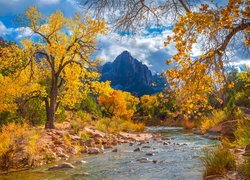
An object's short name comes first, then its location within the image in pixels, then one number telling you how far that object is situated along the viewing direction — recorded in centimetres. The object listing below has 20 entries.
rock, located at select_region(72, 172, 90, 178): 774
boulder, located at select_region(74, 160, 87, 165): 969
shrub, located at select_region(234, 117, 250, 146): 669
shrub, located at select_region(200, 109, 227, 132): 1880
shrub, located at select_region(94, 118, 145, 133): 2095
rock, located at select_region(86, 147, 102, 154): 1237
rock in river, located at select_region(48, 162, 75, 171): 880
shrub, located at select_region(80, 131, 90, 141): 1506
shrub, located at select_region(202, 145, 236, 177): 547
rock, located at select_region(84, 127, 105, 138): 1658
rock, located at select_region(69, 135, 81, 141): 1418
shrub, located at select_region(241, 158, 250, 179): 453
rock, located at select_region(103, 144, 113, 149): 1413
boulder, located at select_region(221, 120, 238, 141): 1347
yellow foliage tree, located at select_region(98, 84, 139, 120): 4221
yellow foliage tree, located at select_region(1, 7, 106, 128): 1587
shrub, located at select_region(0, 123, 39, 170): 873
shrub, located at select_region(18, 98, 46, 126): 1841
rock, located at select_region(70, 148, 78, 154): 1211
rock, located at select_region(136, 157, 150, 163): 984
